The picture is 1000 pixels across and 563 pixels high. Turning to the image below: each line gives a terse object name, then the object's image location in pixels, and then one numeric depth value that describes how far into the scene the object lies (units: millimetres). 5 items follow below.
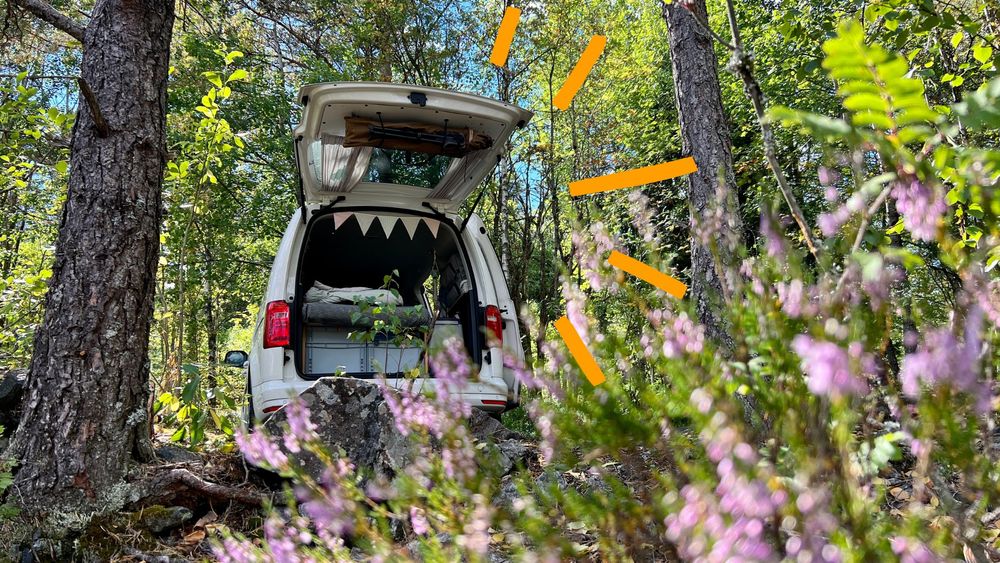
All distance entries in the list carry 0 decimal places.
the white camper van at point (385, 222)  3528
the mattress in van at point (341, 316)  4012
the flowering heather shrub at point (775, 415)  664
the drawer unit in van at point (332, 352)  4449
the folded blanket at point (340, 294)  4660
